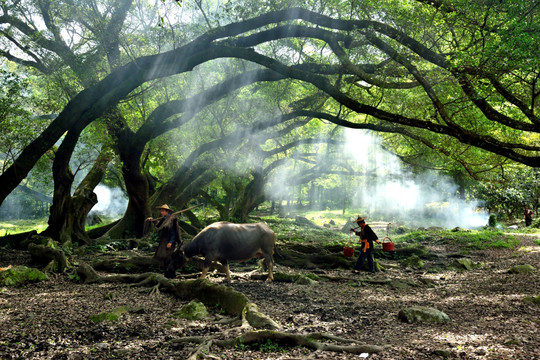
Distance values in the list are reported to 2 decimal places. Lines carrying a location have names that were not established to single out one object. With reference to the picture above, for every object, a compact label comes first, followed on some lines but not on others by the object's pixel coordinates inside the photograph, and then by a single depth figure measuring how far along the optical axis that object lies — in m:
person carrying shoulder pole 11.88
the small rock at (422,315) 6.26
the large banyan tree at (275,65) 9.66
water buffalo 9.87
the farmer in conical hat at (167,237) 9.93
